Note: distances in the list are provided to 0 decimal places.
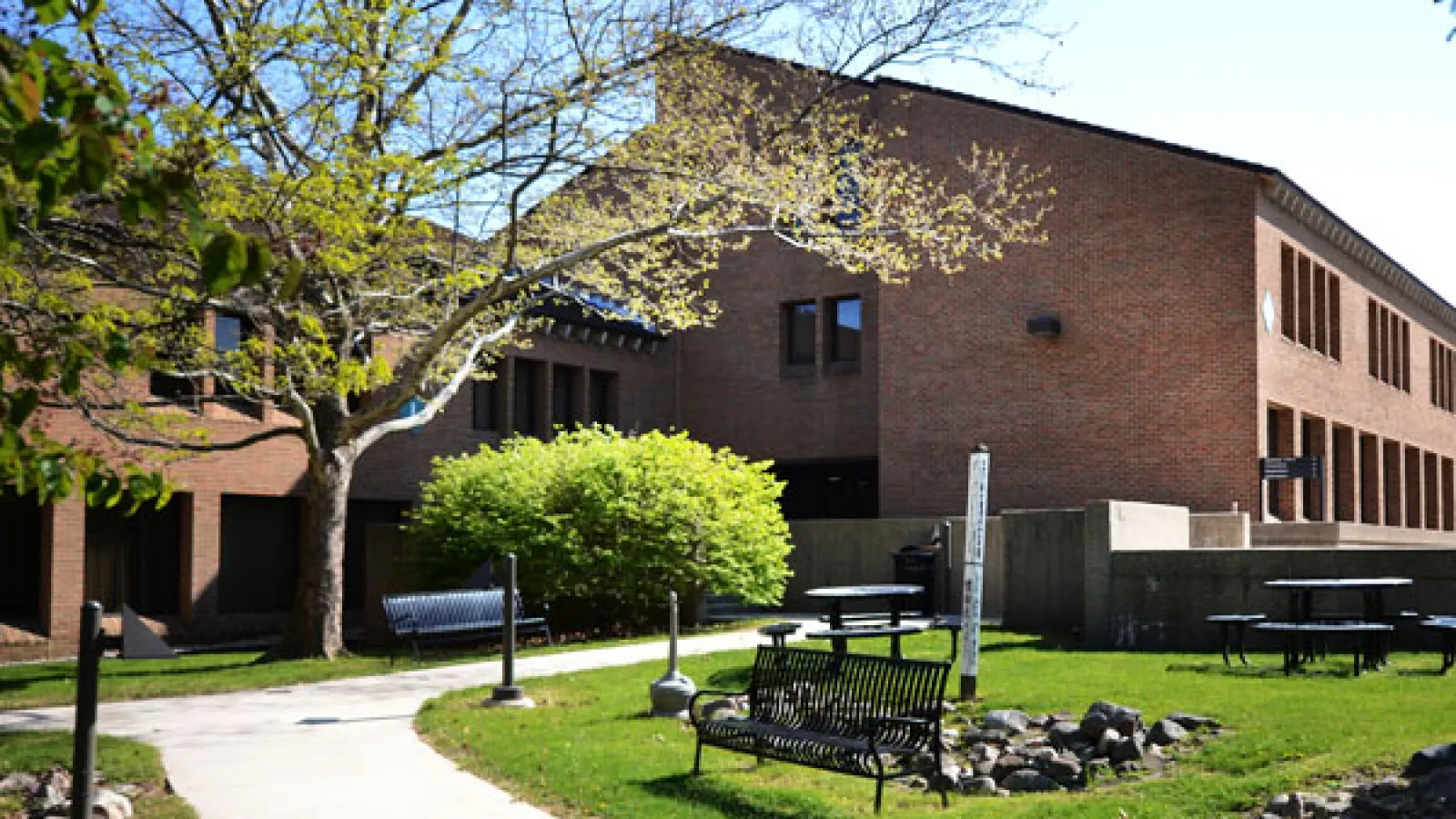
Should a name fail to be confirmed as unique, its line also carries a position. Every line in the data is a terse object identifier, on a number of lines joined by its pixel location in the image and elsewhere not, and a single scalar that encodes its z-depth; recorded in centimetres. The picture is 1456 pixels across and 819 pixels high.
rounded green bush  2114
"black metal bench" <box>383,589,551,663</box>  1820
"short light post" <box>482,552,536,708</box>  1297
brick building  2452
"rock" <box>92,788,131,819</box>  848
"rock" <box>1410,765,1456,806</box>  754
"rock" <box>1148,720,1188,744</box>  1034
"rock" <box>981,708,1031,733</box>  1146
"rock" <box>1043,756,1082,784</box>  979
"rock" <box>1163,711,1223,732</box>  1080
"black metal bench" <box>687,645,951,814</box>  884
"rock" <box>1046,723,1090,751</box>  1081
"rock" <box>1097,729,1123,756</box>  1027
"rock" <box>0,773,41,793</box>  965
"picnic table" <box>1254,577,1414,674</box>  1352
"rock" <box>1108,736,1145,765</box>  1008
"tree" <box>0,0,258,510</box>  322
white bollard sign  1250
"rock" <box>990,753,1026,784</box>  1013
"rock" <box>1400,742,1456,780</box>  816
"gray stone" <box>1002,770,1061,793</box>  970
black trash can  2367
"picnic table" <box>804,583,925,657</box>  1391
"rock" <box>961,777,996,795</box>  959
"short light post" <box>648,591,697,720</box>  1213
